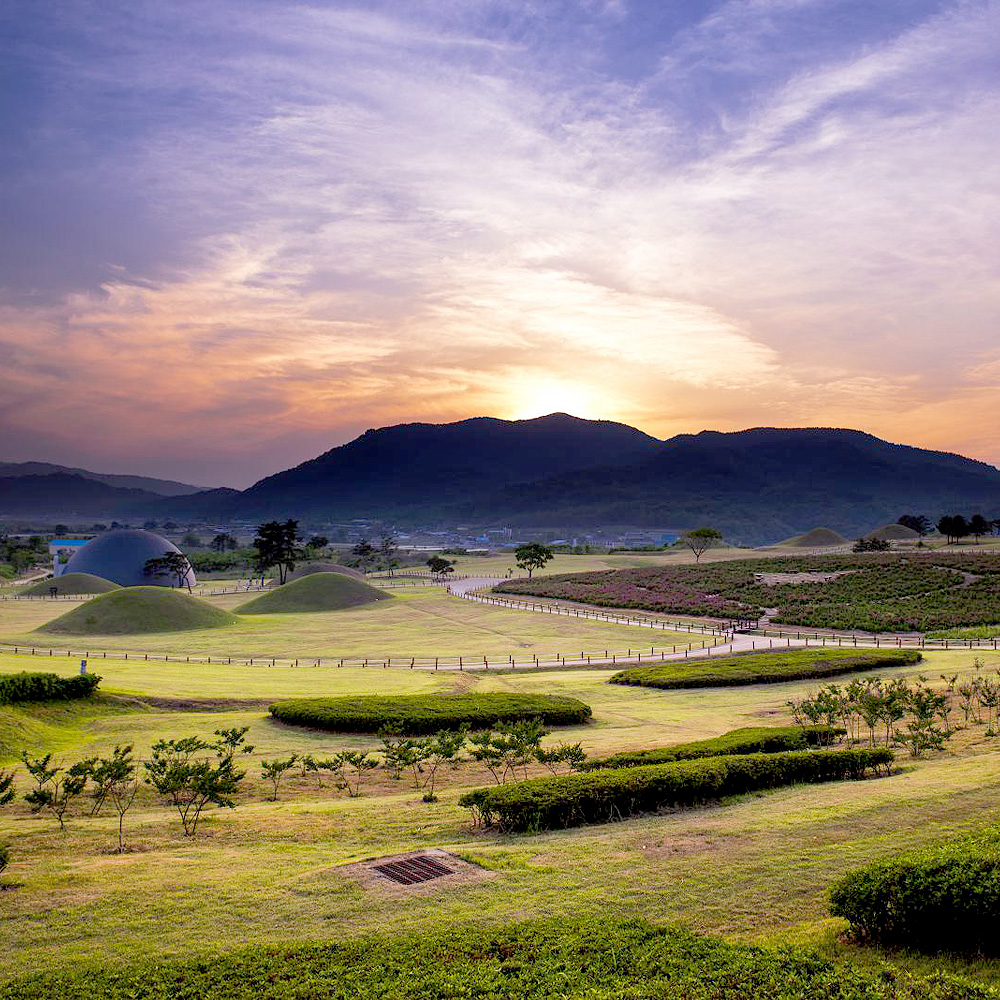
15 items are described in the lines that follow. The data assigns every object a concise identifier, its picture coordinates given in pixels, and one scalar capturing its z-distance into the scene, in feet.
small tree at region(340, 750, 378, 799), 80.97
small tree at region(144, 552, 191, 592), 436.76
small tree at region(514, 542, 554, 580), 447.83
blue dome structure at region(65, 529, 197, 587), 447.42
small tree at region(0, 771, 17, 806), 66.49
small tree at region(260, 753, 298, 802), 78.39
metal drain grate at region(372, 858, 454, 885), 49.03
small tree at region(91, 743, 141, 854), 70.43
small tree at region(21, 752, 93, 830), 66.08
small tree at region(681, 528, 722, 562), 501.56
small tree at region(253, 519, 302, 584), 427.33
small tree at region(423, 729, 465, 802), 81.76
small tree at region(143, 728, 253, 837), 66.44
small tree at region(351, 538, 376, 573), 576.61
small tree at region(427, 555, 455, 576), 465.47
